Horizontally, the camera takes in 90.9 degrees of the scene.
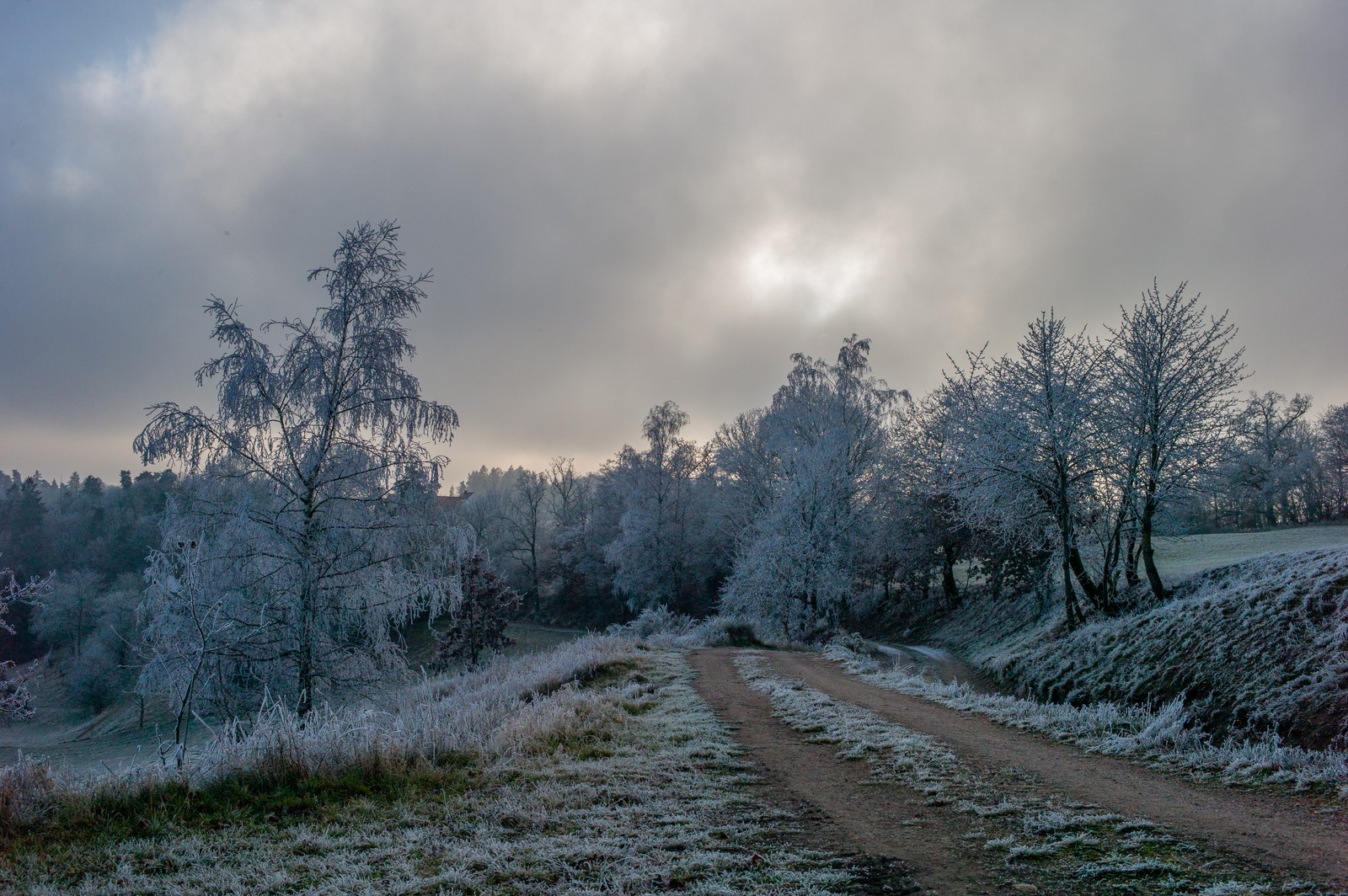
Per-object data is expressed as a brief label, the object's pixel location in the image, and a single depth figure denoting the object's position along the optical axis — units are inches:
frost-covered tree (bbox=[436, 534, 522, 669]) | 1353.3
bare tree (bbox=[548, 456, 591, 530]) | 2561.5
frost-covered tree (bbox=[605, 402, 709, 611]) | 1800.0
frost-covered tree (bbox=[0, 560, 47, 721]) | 355.3
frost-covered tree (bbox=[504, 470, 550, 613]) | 2352.4
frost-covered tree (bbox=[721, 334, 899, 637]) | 1163.9
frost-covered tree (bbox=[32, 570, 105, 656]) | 2100.1
